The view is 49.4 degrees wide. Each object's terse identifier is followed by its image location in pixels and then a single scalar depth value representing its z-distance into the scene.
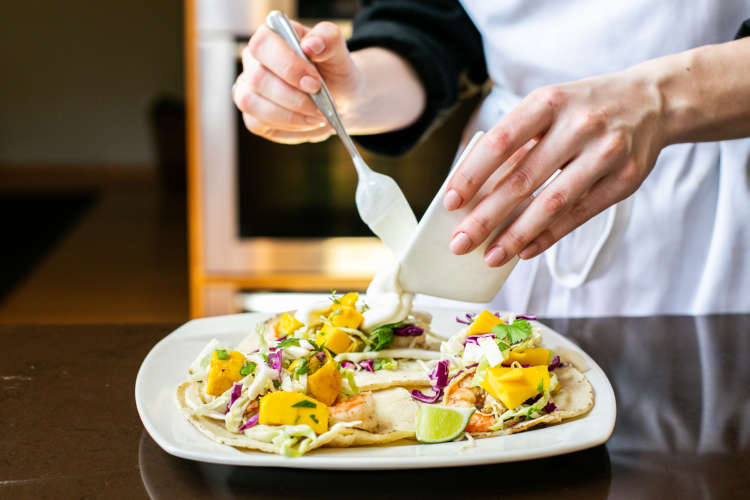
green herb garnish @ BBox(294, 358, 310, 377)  0.78
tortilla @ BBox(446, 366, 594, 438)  0.75
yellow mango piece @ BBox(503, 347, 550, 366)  0.82
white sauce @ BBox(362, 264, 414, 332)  0.88
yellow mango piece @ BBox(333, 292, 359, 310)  0.94
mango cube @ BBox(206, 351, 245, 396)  0.79
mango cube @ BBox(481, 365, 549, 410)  0.76
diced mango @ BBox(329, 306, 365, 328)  0.92
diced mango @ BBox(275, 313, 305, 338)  0.93
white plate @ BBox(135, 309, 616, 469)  0.65
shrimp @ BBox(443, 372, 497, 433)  0.76
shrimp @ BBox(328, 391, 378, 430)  0.73
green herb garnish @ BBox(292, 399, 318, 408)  0.72
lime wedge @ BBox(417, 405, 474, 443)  0.73
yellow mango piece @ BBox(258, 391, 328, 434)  0.71
